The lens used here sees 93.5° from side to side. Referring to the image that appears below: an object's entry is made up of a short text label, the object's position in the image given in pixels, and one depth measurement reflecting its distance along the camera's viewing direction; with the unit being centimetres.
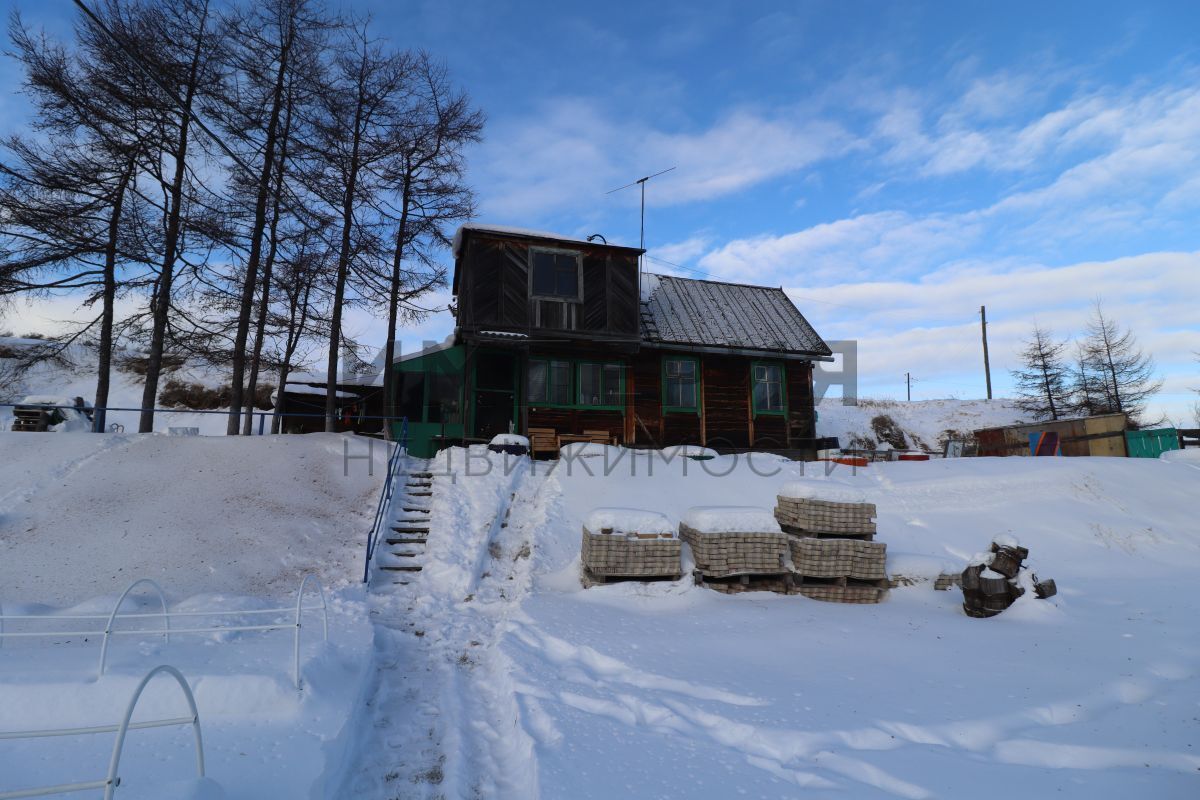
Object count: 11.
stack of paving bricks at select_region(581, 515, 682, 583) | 881
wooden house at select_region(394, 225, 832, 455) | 1600
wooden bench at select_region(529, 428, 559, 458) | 1633
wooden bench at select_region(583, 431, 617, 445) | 1688
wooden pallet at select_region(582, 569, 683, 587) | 895
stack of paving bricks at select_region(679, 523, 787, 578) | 884
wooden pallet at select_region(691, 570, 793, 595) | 891
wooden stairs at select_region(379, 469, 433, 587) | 991
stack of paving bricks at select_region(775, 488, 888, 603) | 894
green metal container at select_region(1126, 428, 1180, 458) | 1923
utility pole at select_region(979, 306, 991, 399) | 4397
